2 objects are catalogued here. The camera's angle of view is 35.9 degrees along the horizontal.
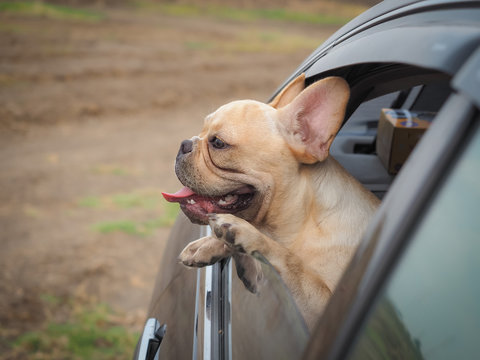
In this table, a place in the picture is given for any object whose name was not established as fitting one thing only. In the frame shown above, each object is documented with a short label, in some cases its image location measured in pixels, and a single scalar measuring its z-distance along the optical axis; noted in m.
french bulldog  0.96
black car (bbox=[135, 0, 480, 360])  0.65
